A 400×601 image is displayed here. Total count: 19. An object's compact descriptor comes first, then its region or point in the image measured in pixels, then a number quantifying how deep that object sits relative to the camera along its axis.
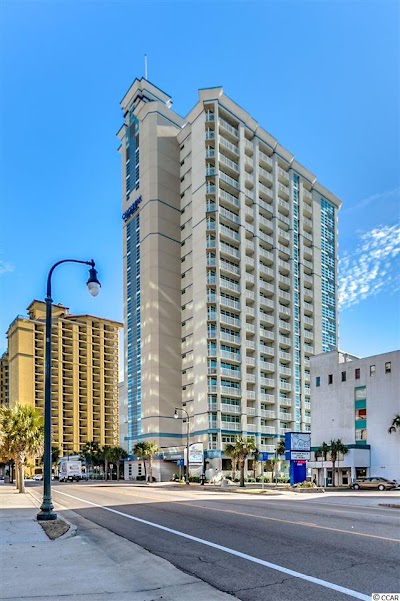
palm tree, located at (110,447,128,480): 101.81
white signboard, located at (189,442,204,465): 68.75
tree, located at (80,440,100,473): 117.19
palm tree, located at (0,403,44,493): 41.94
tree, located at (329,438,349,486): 59.41
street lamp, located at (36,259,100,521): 17.42
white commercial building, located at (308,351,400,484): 59.88
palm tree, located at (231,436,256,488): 53.91
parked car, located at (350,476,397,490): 51.47
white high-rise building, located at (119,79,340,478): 83.75
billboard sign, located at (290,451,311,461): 42.59
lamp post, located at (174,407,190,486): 61.34
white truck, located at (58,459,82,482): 82.12
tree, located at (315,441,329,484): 61.38
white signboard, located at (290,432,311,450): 42.44
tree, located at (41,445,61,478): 141.71
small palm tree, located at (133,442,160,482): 75.44
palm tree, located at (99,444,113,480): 103.19
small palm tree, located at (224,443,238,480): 55.29
